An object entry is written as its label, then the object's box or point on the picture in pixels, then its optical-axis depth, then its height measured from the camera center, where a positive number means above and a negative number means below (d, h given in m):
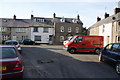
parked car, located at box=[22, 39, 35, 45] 28.69 -0.83
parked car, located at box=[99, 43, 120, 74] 6.65 -1.03
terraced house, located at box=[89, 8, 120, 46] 19.89 +2.02
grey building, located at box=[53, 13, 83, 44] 33.00 +3.39
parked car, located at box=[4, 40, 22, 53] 12.13 -0.43
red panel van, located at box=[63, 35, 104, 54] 13.72 -0.62
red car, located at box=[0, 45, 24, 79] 4.07 -1.01
